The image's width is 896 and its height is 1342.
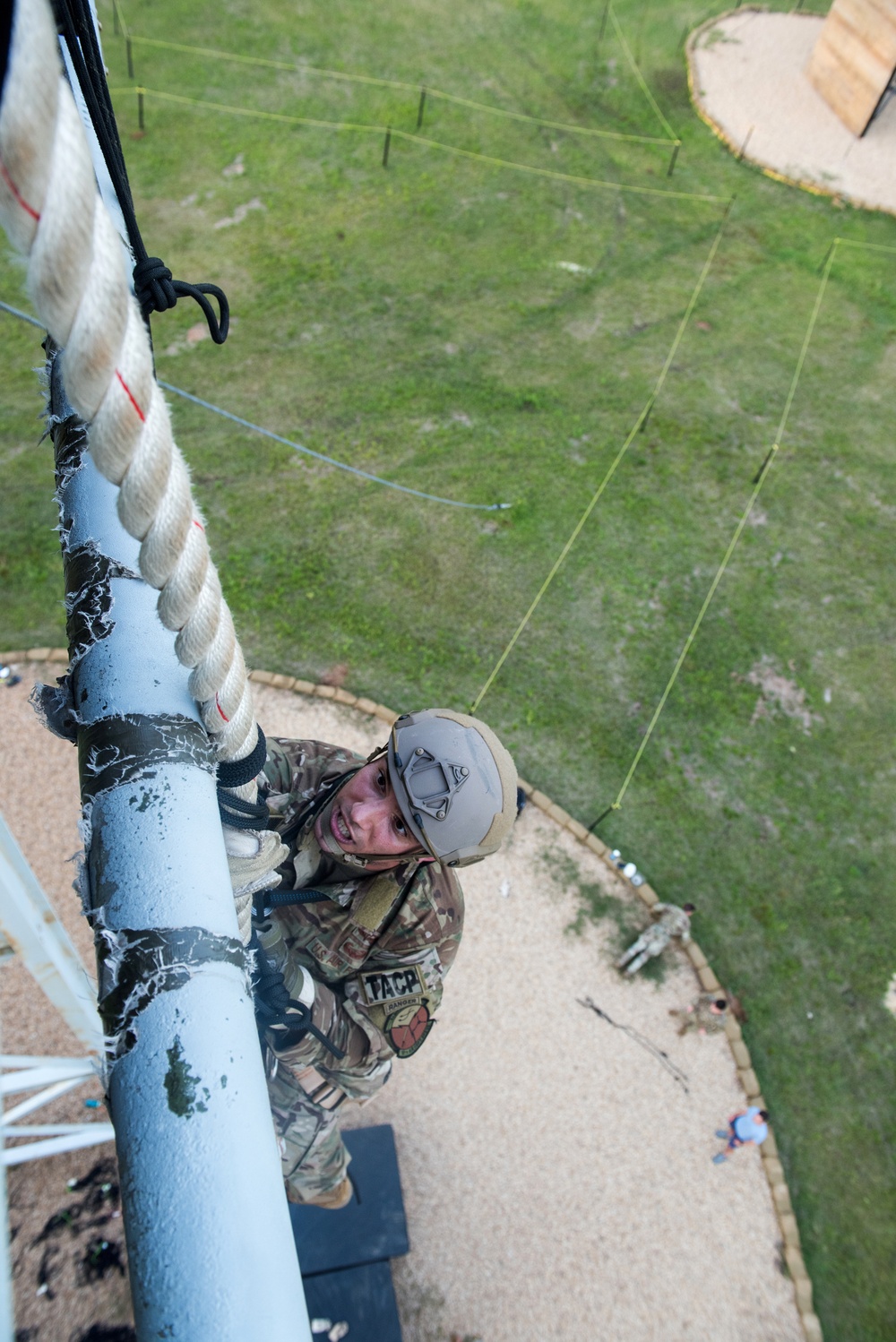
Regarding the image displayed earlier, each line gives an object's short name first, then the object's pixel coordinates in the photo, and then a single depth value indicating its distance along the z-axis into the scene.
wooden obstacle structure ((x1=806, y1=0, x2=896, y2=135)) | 13.53
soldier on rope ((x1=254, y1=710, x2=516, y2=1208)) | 3.32
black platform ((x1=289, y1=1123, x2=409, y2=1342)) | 5.18
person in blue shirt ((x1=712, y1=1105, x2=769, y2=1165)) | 5.96
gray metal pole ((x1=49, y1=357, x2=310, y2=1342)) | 0.86
